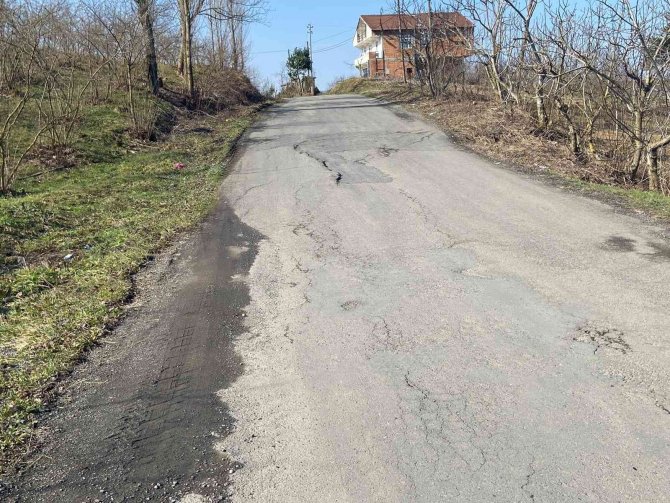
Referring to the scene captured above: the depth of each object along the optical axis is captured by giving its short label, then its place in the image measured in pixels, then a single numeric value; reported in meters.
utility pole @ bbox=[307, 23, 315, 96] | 56.38
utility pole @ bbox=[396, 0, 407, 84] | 27.58
